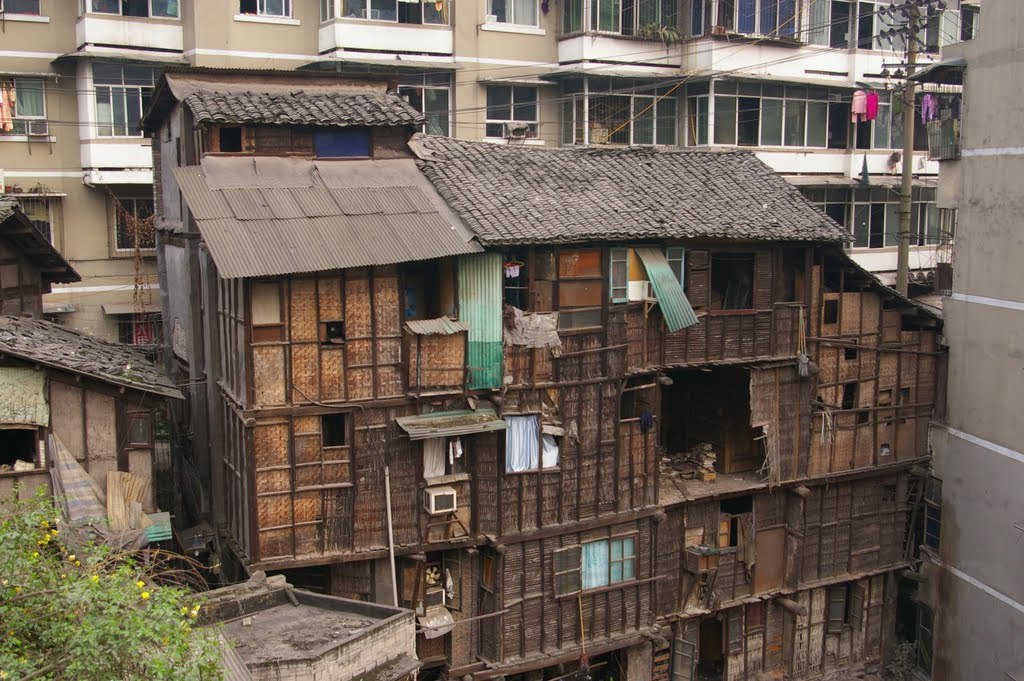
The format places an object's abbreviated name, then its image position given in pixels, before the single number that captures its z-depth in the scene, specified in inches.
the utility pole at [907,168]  1098.7
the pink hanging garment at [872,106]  1380.3
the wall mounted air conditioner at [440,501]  824.3
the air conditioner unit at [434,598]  854.5
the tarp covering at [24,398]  757.9
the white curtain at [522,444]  848.9
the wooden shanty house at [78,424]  765.9
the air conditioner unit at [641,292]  893.8
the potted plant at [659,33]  1418.6
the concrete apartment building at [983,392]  921.5
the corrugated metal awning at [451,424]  799.7
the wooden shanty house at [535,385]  794.8
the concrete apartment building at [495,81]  1266.0
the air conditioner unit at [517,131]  1011.3
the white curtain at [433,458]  826.2
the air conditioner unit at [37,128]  1268.5
